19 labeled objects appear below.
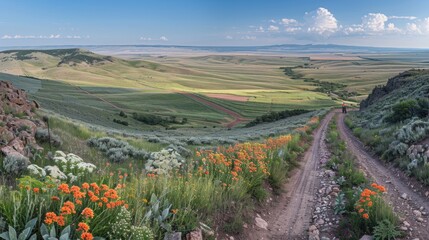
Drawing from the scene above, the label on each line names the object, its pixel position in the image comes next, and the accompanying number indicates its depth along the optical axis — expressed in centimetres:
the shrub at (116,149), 943
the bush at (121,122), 3954
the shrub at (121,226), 348
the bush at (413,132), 1101
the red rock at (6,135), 734
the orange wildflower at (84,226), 298
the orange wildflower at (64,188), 329
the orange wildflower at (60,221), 308
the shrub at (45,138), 899
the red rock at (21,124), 851
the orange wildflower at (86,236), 295
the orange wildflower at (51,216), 302
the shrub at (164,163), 571
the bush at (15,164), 610
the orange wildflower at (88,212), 311
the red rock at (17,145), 717
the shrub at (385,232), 492
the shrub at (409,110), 1625
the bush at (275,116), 5081
